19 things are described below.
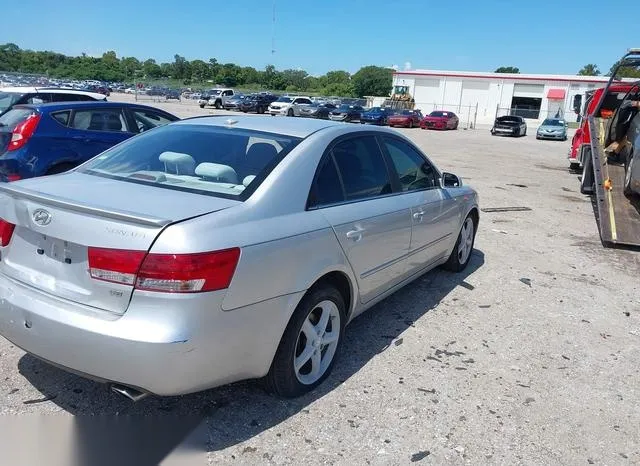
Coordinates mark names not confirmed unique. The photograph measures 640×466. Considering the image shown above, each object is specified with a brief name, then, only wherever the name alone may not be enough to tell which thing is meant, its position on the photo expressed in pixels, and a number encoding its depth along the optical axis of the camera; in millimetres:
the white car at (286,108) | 40081
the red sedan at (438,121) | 40188
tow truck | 7445
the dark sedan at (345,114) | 39219
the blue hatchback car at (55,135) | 6578
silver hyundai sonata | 2414
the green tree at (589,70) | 128075
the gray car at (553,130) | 36125
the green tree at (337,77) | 140300
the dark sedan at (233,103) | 43594
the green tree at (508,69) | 146625
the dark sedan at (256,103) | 43250
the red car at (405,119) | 39875
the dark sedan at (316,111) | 38916
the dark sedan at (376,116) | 39700
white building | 65125
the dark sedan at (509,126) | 38469
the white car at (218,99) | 44791
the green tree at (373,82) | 107981
